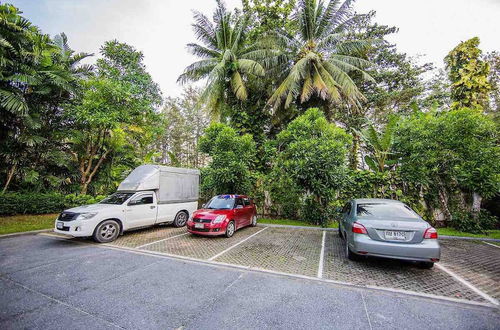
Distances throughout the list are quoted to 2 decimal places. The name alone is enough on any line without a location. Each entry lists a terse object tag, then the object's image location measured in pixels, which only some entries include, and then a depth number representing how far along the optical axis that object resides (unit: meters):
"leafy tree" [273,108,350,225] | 8.90
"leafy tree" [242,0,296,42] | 16.14
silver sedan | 4.15
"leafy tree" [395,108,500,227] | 8.29
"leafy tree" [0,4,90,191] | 8.96
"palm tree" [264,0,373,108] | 12.25
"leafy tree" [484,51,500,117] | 16.84
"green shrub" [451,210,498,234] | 8.47
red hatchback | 7.07
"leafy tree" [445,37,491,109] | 11.45
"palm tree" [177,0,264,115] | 13.31
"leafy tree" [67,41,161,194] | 10.84
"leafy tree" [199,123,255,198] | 10.43
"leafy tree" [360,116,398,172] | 10.36
